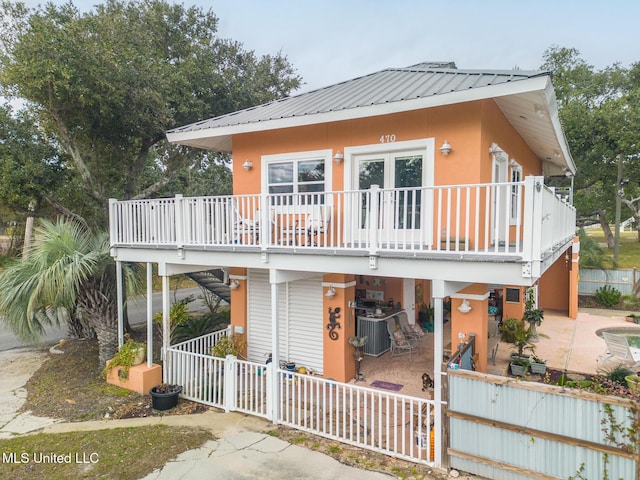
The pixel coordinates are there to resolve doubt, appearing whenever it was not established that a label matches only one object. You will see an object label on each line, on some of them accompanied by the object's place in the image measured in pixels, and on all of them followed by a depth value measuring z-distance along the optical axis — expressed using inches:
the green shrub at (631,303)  638.5
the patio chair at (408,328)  425.7
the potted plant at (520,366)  350.6
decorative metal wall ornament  341.4
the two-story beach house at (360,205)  238.8
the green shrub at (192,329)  451.8
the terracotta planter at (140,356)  355.8
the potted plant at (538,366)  358.6
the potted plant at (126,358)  352.5
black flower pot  310.3
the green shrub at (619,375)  294.9
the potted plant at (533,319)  470.6
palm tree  335.0
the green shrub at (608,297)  661.9
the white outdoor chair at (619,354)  341.1
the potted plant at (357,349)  334.3
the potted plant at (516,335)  386.3
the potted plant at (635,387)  177.9
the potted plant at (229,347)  350.6
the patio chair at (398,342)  398.0
